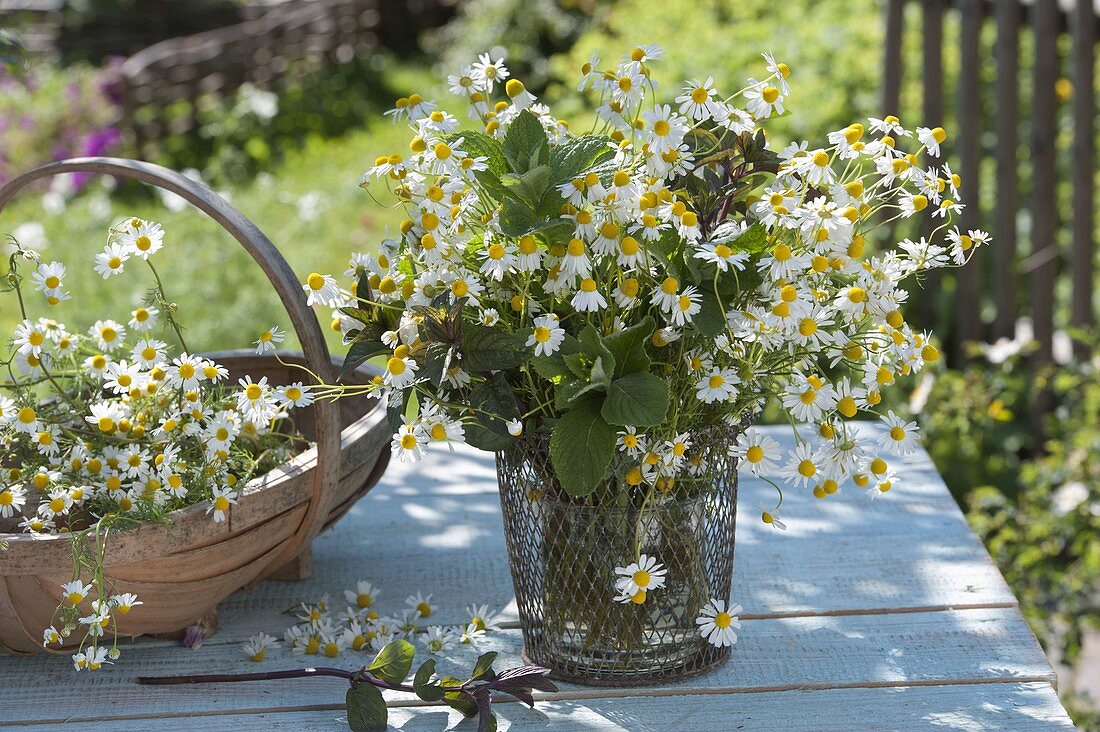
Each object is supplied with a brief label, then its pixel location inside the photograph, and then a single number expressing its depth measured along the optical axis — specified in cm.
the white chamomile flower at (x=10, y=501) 196
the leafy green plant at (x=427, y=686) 191
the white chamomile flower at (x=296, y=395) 189
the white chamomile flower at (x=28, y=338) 198
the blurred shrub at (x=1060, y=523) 274
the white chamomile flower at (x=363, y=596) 209
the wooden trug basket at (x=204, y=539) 193
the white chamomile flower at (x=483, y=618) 205
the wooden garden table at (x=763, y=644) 194
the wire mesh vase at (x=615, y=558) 192
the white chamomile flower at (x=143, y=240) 195
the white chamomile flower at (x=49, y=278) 197
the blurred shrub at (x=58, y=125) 621
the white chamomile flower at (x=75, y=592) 189
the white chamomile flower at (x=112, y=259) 195
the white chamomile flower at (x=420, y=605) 208
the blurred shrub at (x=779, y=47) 428
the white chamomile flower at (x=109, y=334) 204
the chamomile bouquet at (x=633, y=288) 184
